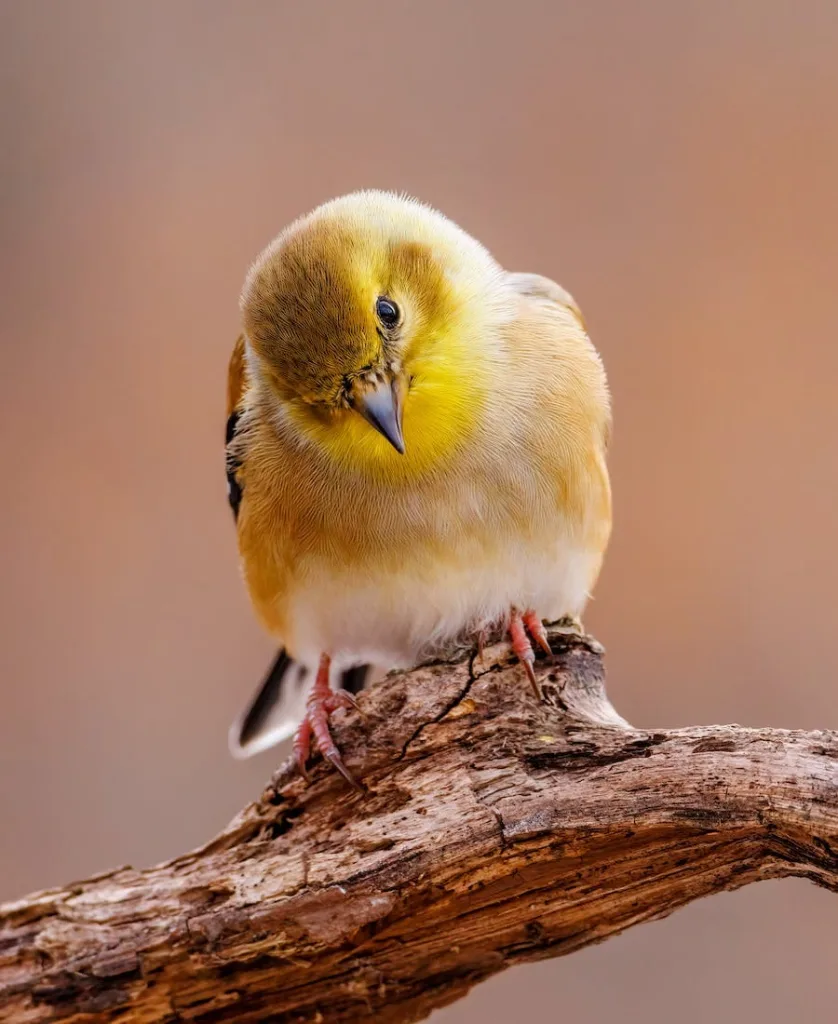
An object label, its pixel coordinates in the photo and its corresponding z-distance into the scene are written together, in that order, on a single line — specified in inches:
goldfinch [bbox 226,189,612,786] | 181.2
